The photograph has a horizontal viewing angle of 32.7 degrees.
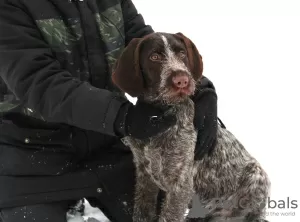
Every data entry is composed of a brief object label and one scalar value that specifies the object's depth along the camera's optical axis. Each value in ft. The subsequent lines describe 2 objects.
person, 9.20
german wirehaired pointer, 8.84
